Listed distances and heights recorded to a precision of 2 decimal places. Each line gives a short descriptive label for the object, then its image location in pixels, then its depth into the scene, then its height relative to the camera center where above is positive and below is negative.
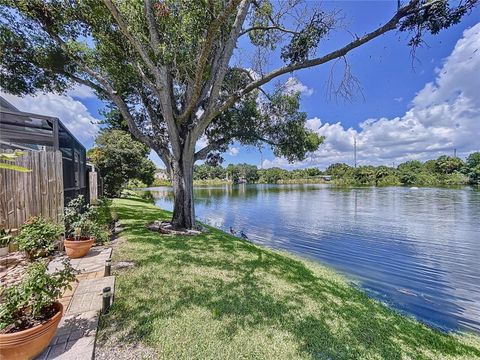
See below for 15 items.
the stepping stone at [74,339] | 2.02 -1.50
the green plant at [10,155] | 1.53 +0.18
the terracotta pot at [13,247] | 4.48 -1.25
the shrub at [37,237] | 3.95 -0.96
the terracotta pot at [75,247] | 4.35 -1.24
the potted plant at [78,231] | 4.37 -1.02
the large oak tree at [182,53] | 4.54 +3.18
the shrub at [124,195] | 20.15 -1.32
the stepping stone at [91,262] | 3.90 -1.46
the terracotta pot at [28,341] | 1.77 -1.27
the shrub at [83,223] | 4.67 -0.87
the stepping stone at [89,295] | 2.73 -1.48
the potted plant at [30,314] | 1.80 -1.12
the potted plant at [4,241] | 4.33 -1.11
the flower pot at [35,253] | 3.96 -1.23
